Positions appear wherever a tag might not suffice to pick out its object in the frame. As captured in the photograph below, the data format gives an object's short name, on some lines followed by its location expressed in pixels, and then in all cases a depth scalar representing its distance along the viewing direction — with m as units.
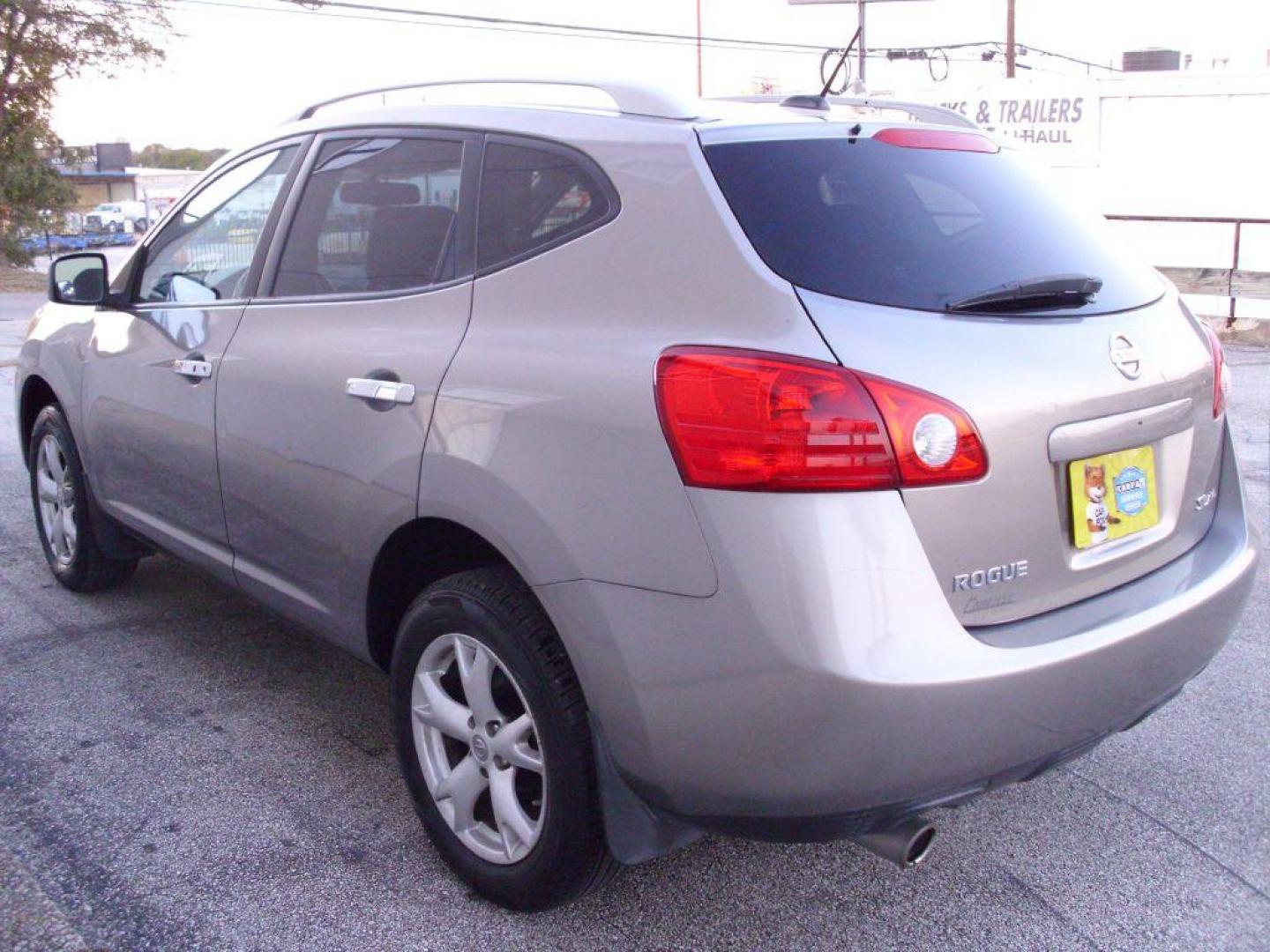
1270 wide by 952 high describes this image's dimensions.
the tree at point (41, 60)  27.36
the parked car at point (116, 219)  52.29
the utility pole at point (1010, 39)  33.50
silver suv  2.22
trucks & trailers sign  26.30
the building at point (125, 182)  59.31
